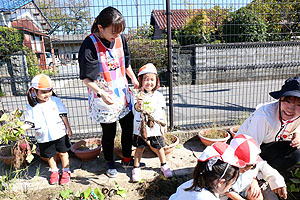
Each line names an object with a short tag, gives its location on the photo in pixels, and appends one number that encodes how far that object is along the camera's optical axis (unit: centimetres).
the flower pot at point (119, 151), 293
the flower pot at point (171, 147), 285
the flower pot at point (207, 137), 301
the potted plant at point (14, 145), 226
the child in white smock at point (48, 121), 236
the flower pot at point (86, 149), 287
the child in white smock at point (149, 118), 238
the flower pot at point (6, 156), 272
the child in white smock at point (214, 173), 138
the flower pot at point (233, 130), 321
